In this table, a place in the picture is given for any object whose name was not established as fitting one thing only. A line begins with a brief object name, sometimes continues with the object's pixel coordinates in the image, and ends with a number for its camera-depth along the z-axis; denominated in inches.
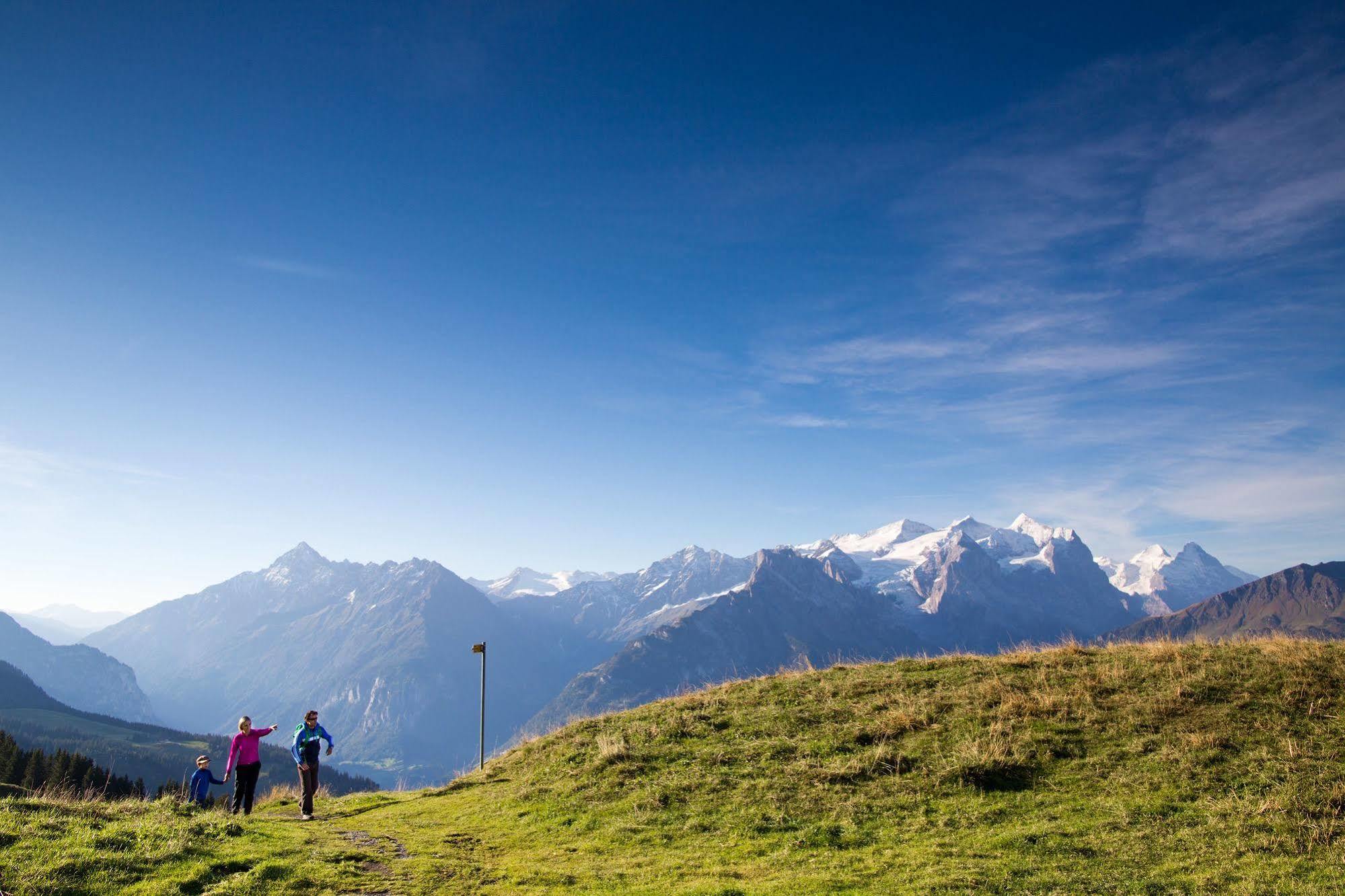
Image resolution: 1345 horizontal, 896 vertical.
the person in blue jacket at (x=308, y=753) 887.7
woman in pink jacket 878.4
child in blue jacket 877.8
